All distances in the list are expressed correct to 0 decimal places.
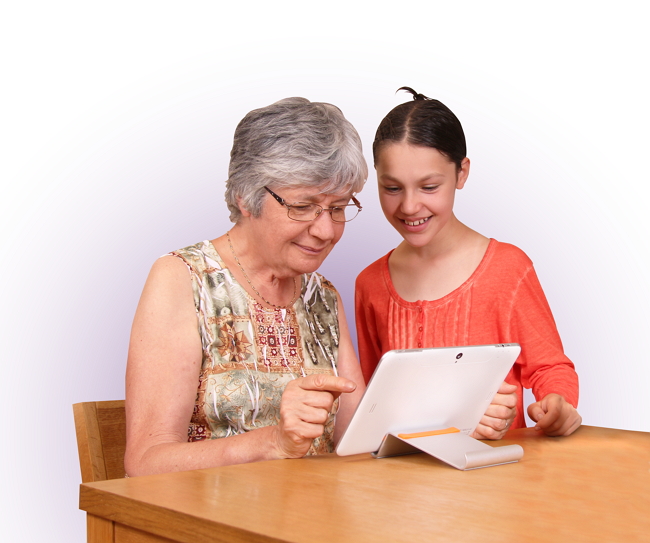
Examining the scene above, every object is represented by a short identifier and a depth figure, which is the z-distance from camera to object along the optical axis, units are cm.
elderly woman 161
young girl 210
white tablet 134
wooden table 95
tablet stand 136
